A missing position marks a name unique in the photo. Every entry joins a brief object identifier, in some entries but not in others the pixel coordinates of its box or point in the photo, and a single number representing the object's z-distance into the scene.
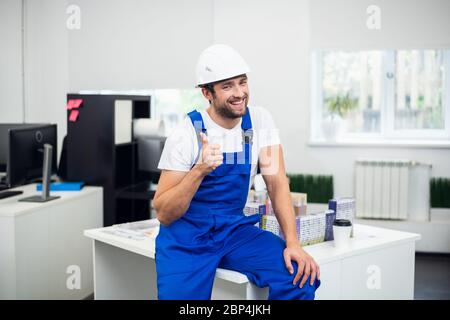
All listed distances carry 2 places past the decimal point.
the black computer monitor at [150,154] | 4.39
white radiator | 5.03
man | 2.08
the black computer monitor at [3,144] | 4.07
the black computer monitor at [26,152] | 3.59
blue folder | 4.12
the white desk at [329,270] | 2.34
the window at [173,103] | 5.85
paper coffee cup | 2.52
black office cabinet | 4.28
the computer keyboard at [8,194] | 3.80
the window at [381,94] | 5.26
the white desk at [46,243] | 3.35
